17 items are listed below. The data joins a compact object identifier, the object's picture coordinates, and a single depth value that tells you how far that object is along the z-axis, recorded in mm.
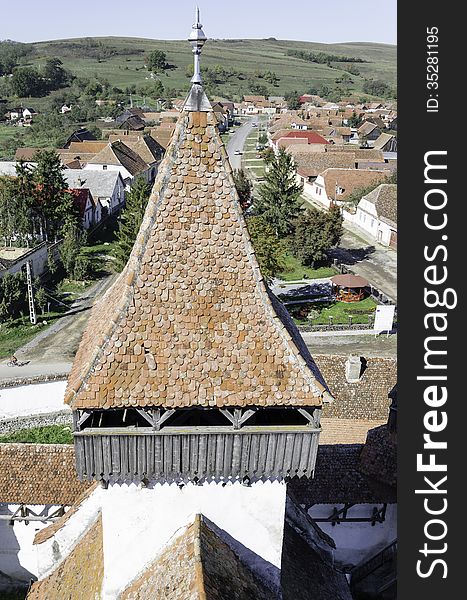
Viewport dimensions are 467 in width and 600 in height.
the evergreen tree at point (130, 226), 41031
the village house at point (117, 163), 69188
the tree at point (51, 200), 49656
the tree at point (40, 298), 38625
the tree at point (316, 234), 49062
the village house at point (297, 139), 95438
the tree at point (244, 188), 60750
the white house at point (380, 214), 58366
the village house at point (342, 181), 70438
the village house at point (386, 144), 99500
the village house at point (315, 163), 80312
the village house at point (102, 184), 61719
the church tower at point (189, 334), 9836
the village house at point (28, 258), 40450
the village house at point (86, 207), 55375
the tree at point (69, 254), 45375
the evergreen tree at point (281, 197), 55719
